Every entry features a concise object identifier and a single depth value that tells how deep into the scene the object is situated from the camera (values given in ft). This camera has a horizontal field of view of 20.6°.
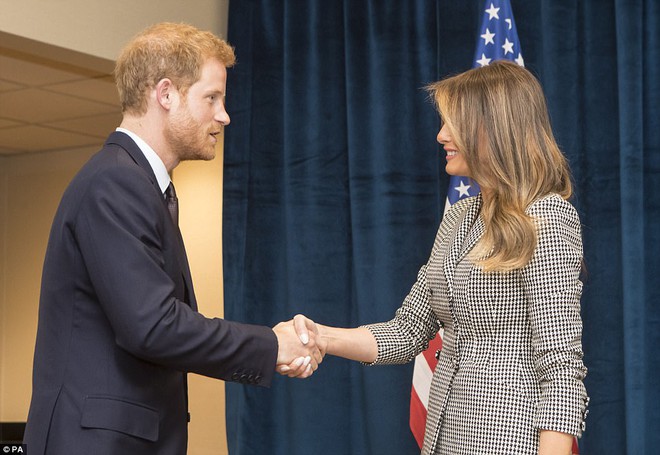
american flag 13.11
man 9.20
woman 9.55
